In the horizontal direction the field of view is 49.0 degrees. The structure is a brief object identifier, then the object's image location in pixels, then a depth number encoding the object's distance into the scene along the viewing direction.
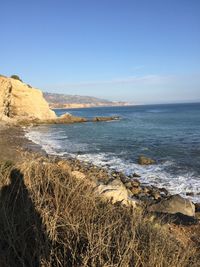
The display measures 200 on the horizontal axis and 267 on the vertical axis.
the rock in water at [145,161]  13.70
